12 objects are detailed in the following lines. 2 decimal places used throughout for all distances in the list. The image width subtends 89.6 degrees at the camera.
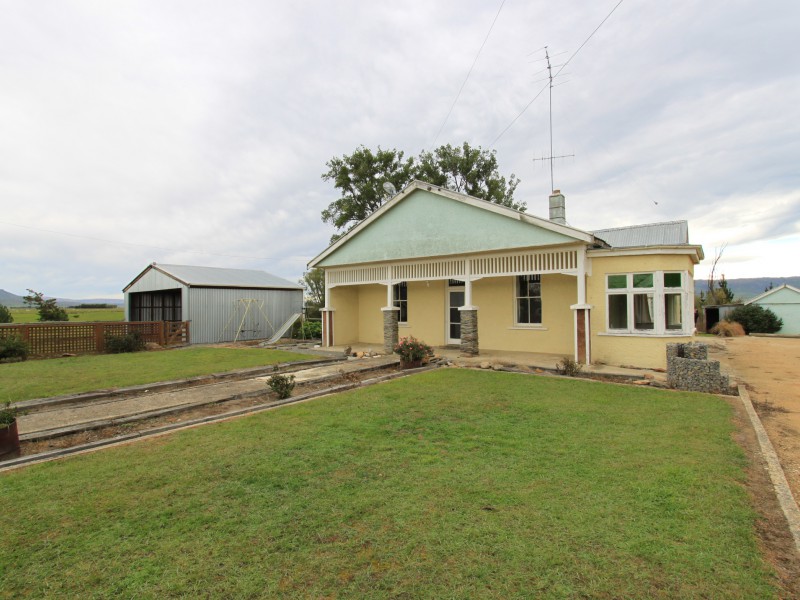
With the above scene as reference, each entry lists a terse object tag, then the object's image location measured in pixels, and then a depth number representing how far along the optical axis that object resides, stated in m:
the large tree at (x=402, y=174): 29.56
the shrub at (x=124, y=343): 15.82
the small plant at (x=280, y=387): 7.79
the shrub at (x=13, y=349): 13.37
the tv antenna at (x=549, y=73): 13.12
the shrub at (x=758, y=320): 26.59
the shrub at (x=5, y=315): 20.18
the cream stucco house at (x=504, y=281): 10.66
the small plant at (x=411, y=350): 11.15
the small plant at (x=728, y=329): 24.69
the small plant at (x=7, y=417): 4.86
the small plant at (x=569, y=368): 9.91
